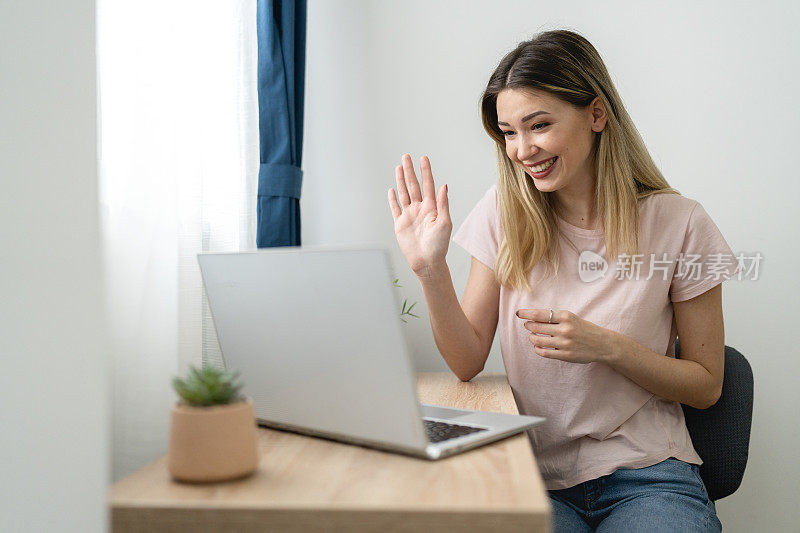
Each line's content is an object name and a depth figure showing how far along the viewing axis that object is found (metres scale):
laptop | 0.73
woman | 1.15
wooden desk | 0.60
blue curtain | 1.45
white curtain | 0.90
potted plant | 0.67
